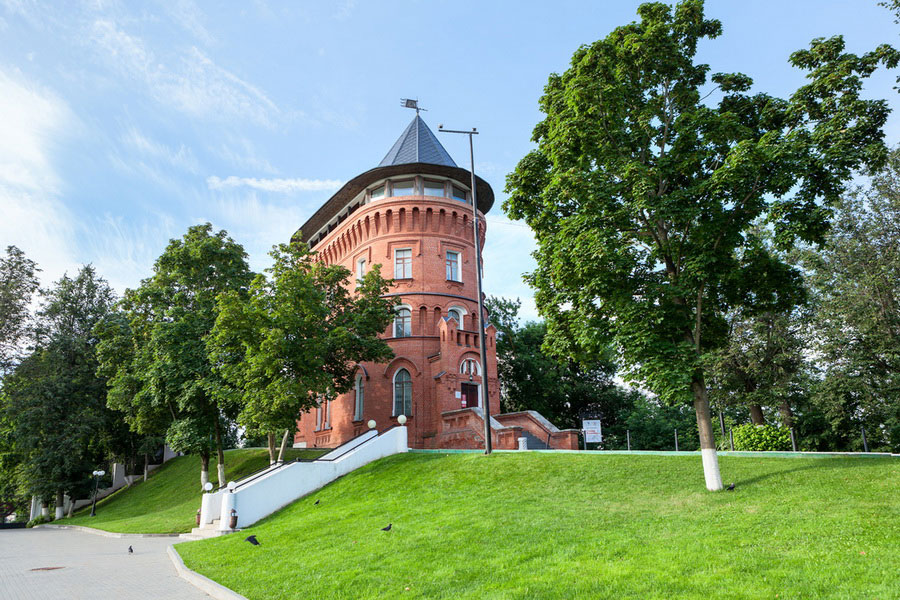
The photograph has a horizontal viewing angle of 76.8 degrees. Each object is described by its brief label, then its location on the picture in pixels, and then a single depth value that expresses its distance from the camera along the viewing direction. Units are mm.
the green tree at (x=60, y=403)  34312
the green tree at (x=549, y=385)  41094
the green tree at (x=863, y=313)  24062
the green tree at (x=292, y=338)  21203
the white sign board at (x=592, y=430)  21406
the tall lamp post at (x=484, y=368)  18328
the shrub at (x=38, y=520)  37819
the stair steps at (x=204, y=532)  17302
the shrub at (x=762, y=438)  22688
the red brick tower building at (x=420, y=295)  29438
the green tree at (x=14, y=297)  37281
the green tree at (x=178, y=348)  25516
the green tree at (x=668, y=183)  12219
